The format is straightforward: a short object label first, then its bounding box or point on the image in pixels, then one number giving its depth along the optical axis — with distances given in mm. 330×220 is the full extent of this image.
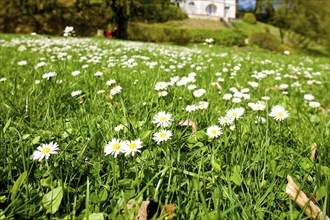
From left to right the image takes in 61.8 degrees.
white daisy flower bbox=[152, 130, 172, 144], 376
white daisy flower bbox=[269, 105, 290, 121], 471
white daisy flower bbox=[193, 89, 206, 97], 640
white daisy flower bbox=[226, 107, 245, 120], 457
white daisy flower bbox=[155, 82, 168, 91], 640
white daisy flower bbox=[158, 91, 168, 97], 618
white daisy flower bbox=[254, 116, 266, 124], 506
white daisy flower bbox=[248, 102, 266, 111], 520
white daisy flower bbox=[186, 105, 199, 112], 508
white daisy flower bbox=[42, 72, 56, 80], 621
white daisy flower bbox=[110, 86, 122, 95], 594
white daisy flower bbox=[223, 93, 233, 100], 639
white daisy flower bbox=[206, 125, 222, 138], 413
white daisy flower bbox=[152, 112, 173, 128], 441
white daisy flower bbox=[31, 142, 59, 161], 321
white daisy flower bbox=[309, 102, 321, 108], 680
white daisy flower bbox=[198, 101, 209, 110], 525
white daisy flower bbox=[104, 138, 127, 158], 344
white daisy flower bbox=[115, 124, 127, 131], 418
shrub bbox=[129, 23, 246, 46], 20304
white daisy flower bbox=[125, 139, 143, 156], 341
